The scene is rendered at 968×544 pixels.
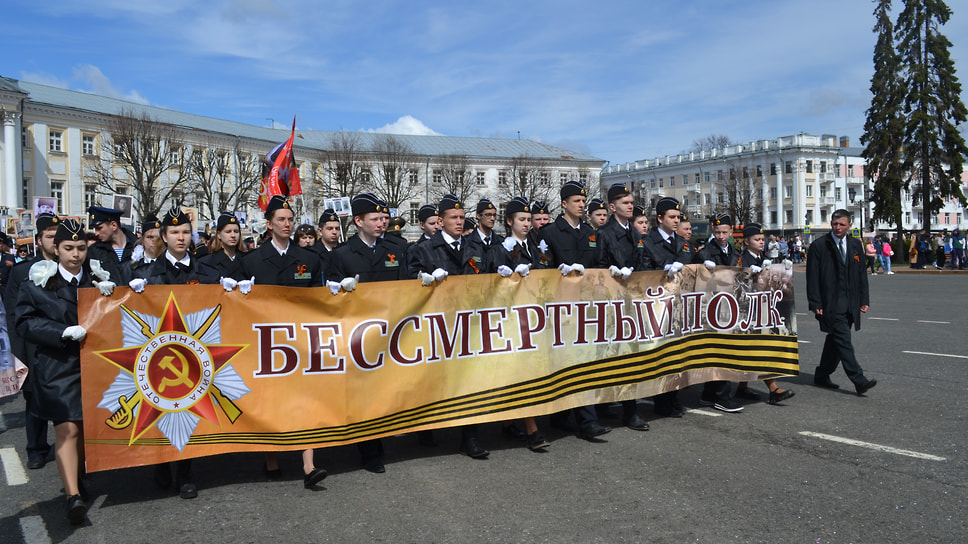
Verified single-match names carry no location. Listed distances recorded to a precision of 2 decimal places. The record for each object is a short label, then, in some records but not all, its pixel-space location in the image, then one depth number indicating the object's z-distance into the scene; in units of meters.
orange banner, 5.09
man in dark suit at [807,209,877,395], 8.28
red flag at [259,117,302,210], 12.55
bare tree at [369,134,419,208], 67.31
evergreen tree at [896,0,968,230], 42.50
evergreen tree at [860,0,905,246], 43.66
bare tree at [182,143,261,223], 56.84
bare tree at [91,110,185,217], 50.22
